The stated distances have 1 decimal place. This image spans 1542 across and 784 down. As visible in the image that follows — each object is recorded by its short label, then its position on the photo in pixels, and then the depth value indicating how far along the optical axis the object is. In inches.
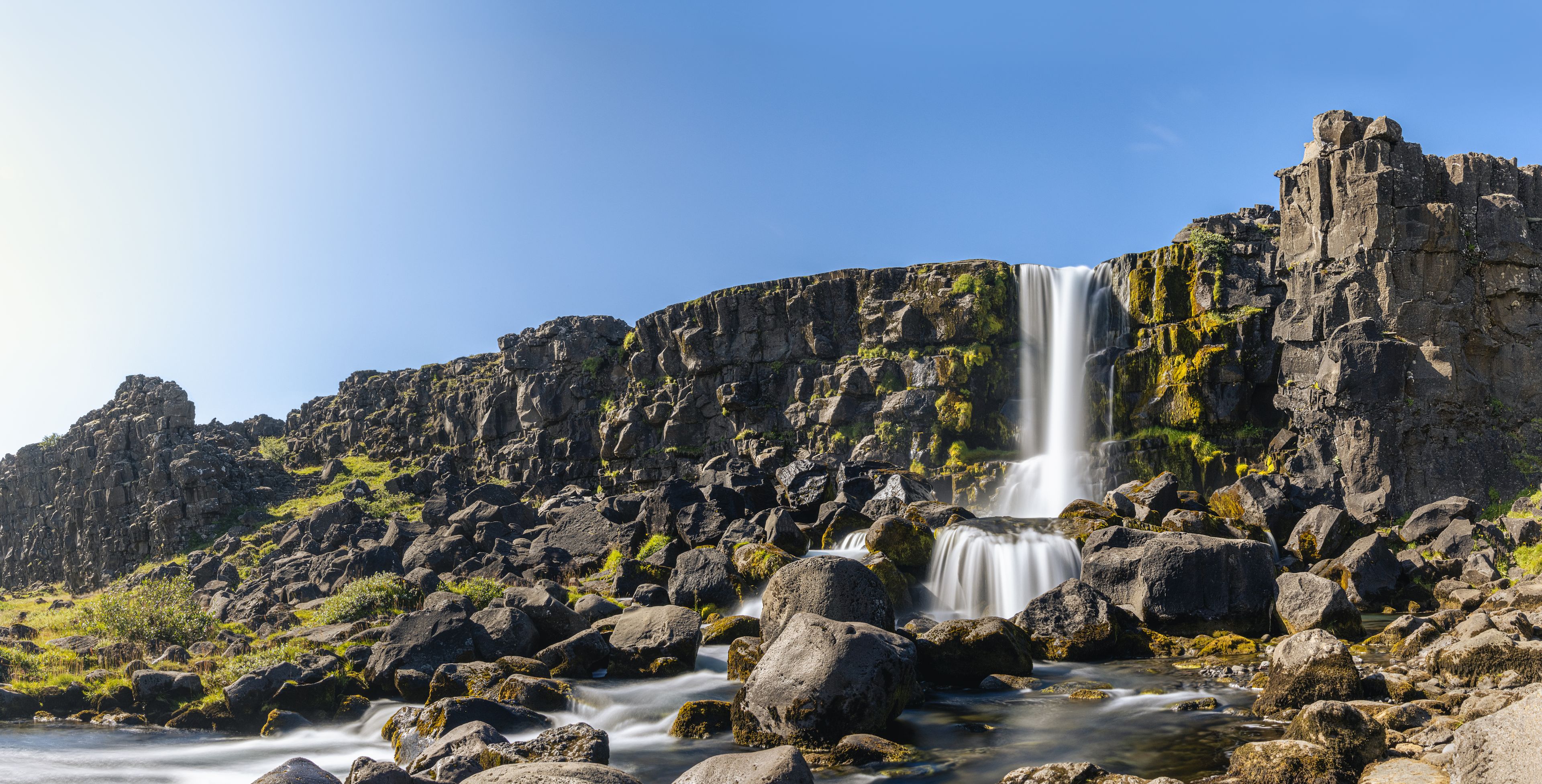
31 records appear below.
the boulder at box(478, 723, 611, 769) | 416.8
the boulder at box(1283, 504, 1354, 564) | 1036.5
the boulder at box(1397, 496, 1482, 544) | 1088.8
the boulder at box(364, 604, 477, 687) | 677.3
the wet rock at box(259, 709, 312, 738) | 617.3
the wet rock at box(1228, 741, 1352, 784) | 379.2
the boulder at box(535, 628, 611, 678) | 687.1
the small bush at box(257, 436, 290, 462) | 3558.1
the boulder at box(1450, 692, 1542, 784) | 296.0
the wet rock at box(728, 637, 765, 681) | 661.3
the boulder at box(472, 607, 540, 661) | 714.8
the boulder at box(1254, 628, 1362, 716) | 495.5
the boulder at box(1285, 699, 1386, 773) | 388.5
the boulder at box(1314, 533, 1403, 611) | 880.3
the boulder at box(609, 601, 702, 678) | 701.3
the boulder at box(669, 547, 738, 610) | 922.1
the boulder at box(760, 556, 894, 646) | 644.1
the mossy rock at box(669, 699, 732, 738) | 538.3
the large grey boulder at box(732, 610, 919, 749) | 470.9
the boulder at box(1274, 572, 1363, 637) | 715.4
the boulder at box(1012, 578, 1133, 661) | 714.8
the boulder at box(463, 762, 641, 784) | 318.3
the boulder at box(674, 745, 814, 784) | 347.3
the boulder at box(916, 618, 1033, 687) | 636.1
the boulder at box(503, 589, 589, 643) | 765.3
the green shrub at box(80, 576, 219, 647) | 868.6
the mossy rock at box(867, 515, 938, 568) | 987.3
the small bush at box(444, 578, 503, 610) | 952.9
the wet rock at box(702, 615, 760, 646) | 796.0
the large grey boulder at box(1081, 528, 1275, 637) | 757.3
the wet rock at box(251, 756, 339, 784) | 362.0
